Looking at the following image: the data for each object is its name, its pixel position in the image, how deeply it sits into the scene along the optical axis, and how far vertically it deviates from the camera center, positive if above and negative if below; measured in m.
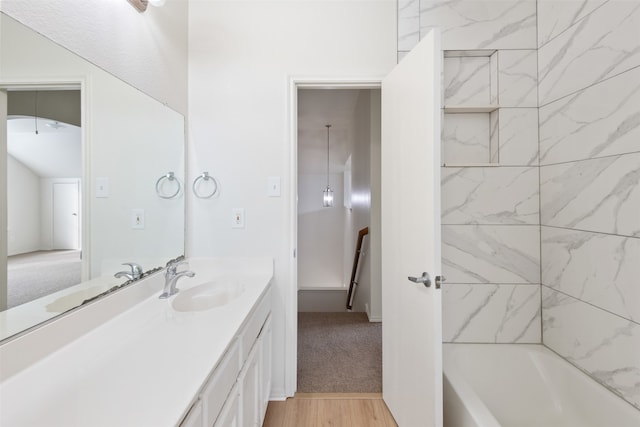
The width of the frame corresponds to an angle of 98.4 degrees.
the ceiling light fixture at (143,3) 1.28 +1.00
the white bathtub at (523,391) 1.20 -0.89
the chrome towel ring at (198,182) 1.79 +0.17
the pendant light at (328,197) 6.07 +0.32
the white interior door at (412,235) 1.22 -0.12
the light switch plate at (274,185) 1.78 +0.17
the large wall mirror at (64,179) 0.78 +0.12
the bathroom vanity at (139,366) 0.63 -0.44
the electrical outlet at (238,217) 1.79 -0.04
